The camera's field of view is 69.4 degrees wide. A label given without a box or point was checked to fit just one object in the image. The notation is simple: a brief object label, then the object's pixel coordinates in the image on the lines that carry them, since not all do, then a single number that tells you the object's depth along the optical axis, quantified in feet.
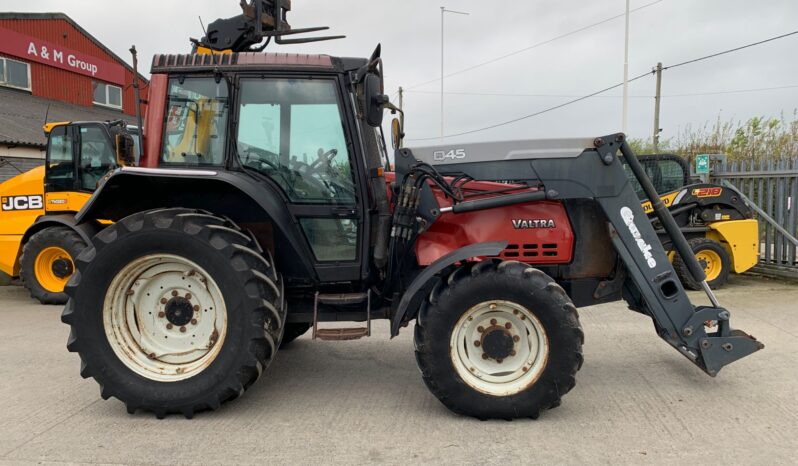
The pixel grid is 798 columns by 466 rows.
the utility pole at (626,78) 53.98
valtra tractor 11.73
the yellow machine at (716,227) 26.40
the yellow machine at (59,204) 25.70
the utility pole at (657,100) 88.61
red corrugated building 62.13
